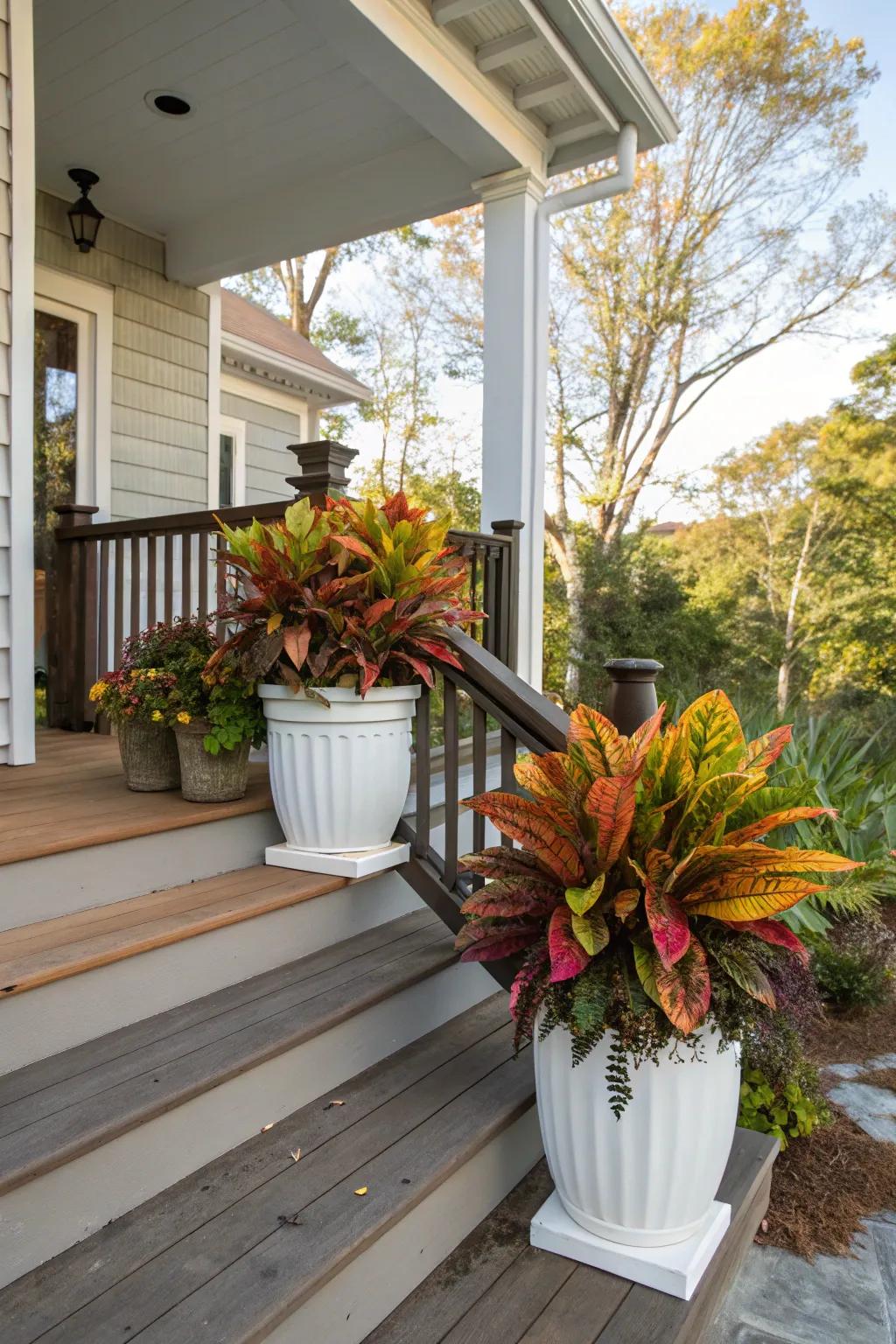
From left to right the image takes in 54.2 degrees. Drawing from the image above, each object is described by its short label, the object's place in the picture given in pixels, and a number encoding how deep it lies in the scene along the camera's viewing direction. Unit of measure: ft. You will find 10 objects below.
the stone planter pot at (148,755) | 8.66
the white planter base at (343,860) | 7.51
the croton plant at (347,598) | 7.57
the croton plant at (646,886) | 5.00
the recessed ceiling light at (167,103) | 13.02
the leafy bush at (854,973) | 10.96
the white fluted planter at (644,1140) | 5.10
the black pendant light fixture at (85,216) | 14.80
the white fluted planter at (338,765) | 7.49
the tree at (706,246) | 44.55
